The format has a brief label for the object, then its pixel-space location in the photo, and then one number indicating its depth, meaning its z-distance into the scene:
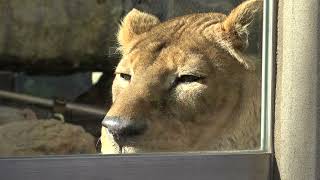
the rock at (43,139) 5.05
